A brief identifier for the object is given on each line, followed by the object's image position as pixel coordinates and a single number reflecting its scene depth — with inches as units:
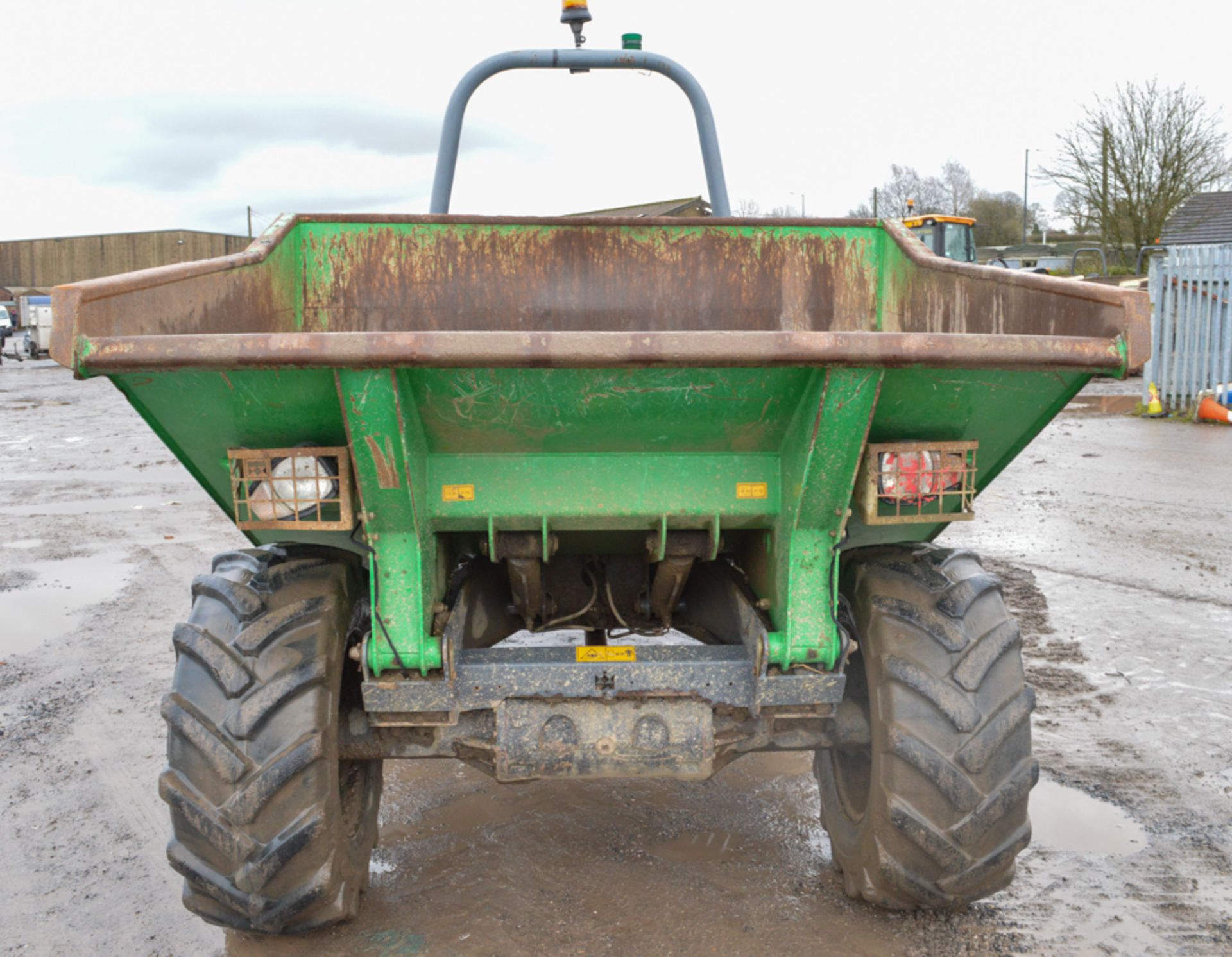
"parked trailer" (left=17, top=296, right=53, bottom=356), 1149.1
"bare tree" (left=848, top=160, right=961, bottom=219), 2336.4
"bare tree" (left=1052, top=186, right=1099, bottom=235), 1171.9
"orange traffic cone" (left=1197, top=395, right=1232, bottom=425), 468.4
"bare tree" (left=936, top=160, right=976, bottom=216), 2444.6
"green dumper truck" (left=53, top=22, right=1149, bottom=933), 82.2
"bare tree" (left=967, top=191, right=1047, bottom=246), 2023.9
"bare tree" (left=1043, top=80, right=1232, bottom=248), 1121.4
